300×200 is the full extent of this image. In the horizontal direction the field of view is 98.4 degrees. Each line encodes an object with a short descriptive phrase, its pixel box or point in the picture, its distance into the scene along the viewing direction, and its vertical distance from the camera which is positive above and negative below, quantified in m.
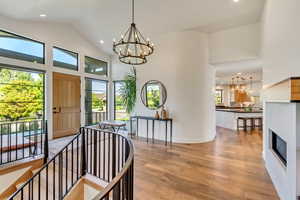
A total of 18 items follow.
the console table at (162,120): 4.38 -0.72
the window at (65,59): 4.43 +1.49
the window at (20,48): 3.50 +1.51
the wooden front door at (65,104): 4.42 -0.16
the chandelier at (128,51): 2.55 +1.09
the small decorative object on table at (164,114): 4.40 -0.48
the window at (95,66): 5.36 +1.47
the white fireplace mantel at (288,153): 1.52 -0.66
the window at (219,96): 9.74 +0.30
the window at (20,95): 3.55 +0.15
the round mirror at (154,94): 4.58 +0.21
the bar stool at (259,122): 6.30 -1.07
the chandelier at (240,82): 7.30 +1.17
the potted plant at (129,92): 5.05 +0.31
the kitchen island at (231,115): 6.04 -0.72
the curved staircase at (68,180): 2.36 -1.56
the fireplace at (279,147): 2.01 -0.83
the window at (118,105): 5.82 -0.24
